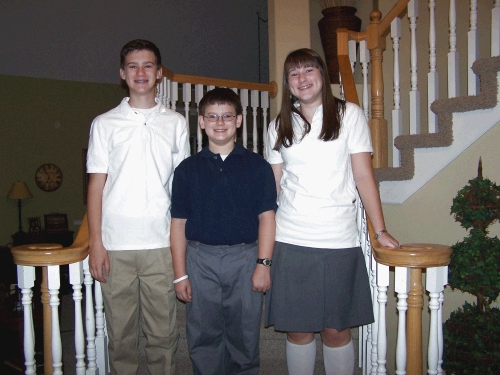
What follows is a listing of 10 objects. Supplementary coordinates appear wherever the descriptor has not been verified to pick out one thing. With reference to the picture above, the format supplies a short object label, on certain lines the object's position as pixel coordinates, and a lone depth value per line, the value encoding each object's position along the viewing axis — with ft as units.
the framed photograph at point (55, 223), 21.57
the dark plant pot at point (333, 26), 12.32
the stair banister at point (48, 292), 5.42
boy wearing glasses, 5.31
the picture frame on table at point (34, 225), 21.15
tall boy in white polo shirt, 5.48
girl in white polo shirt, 5.14
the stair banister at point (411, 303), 4.89
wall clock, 21.70
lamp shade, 20.19
